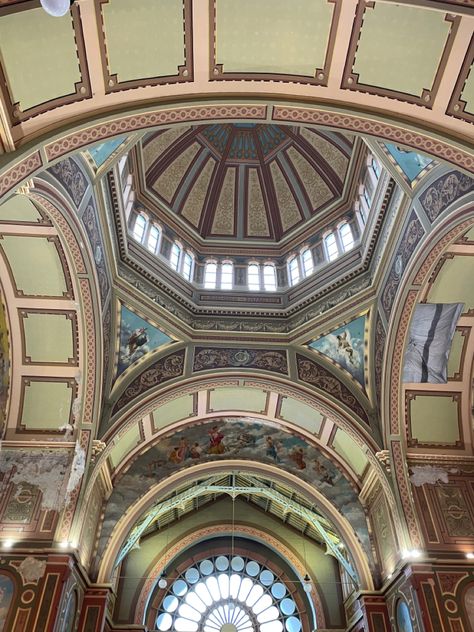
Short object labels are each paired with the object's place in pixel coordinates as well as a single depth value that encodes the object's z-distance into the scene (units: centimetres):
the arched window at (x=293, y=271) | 1796
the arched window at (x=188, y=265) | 1777
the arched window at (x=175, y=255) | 1744
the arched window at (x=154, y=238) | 1700
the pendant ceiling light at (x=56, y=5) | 390
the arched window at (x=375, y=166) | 1509
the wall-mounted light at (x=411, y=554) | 1338
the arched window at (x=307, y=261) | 1769
